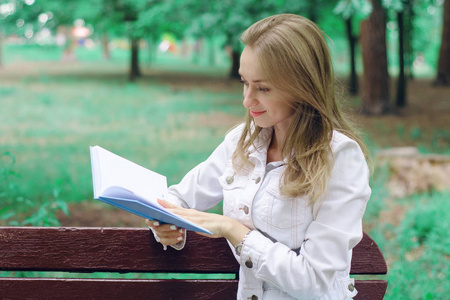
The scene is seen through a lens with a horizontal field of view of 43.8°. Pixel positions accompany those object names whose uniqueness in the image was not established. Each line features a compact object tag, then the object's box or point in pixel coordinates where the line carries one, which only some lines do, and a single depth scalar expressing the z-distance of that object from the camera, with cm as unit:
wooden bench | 220
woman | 173
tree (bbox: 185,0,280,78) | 1230
